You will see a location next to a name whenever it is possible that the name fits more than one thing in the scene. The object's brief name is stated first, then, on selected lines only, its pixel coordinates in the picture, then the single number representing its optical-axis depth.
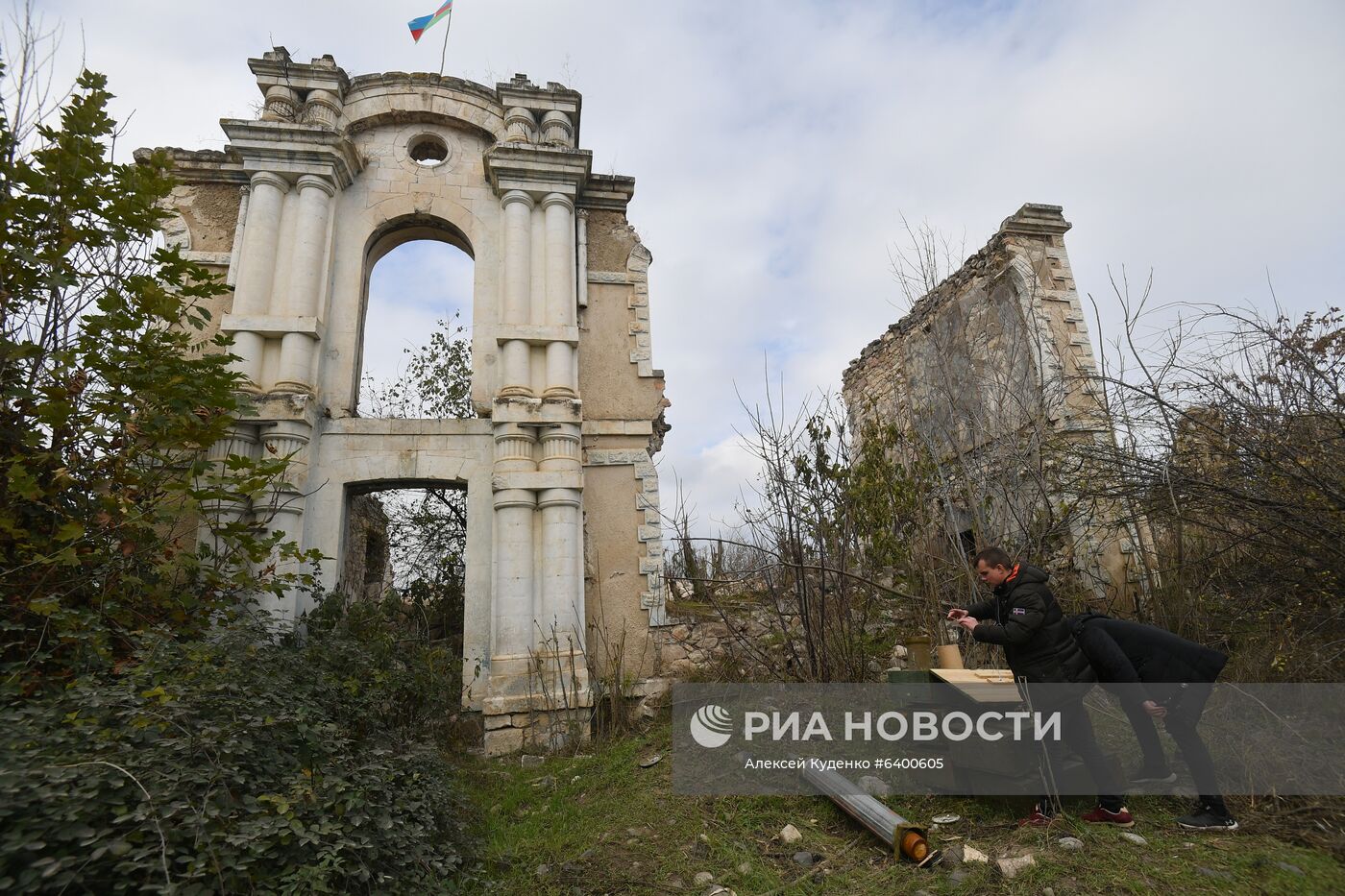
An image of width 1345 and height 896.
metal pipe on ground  3.79
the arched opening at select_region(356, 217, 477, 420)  12.32
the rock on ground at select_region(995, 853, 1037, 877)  3.49
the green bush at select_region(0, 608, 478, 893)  2.54
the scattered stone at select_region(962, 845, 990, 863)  3.65
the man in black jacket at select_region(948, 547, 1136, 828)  3.92
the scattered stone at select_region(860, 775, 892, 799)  4.71
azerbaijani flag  9.32
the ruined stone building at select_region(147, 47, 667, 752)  7.11
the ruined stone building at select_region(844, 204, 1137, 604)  7.07
